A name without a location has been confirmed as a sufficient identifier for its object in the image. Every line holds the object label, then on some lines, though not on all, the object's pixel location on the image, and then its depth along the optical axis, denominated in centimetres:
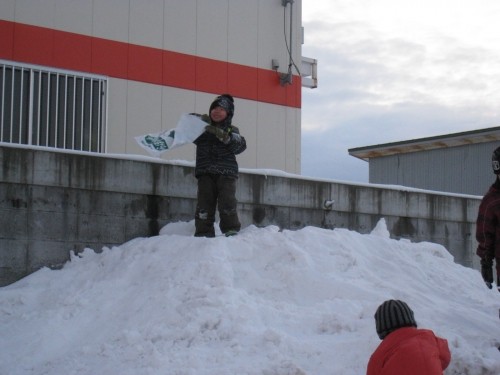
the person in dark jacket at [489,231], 588
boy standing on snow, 738
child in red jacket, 366
